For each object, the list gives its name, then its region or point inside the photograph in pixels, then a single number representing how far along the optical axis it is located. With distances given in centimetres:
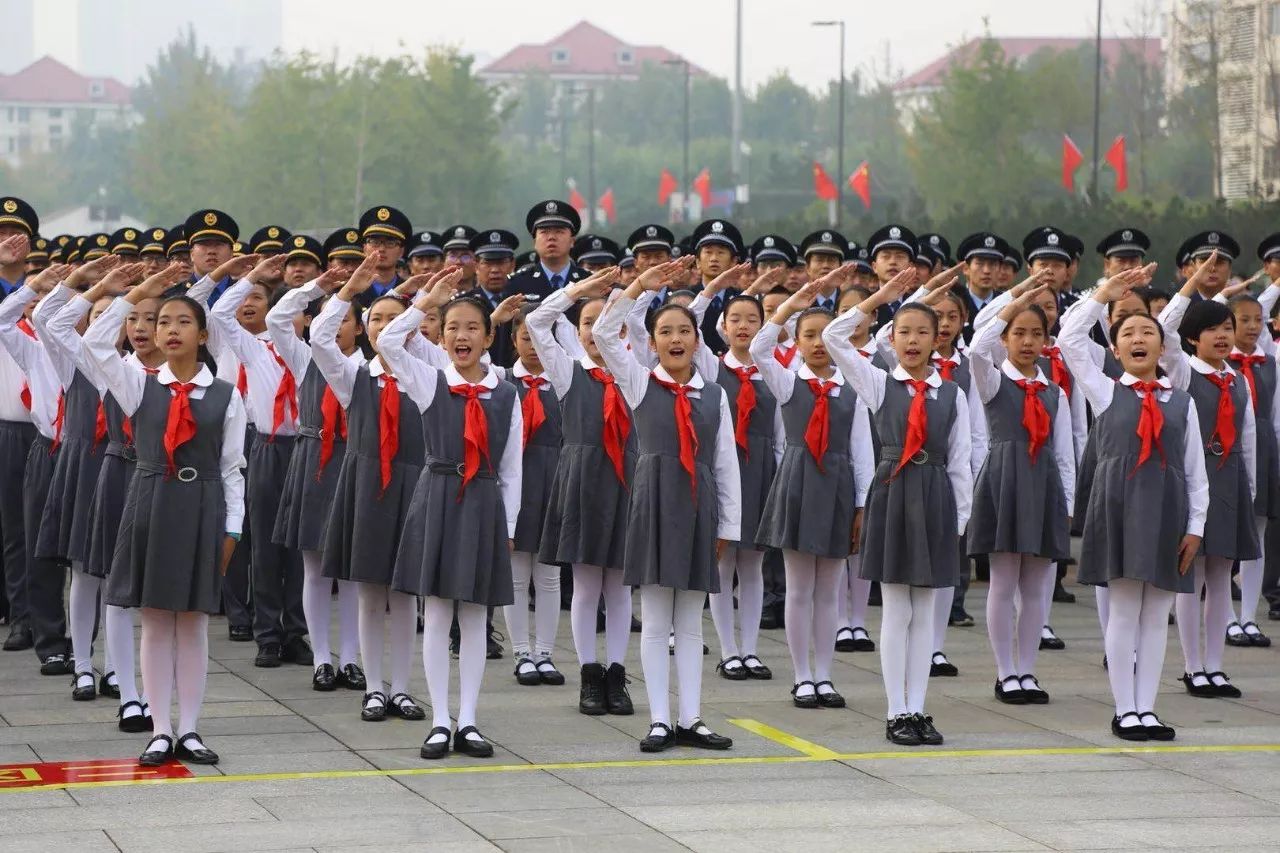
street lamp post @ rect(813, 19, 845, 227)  5202
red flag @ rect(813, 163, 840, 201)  5094
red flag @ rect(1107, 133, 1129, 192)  4288
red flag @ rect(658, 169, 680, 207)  6494
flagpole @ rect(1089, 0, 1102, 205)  4275
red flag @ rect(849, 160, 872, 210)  4947
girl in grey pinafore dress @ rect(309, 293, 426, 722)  962
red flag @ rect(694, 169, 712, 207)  6300
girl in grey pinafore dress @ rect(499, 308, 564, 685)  1078
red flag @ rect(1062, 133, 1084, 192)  4334
